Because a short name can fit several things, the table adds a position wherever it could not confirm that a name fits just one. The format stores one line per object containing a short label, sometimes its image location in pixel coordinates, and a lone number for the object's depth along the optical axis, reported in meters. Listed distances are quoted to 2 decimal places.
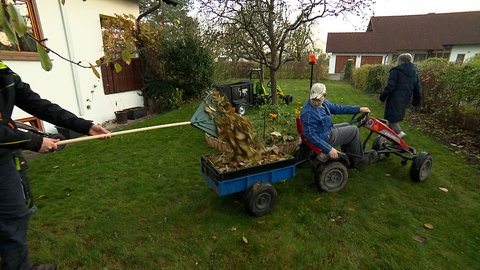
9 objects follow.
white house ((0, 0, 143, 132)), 5.89
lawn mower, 9.30
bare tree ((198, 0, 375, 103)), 6.60
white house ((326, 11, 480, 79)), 27.08
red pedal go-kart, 3.69
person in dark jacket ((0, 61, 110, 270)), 1.93
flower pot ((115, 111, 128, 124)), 8.07
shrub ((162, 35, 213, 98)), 9.34
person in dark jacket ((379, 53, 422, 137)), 4.87
